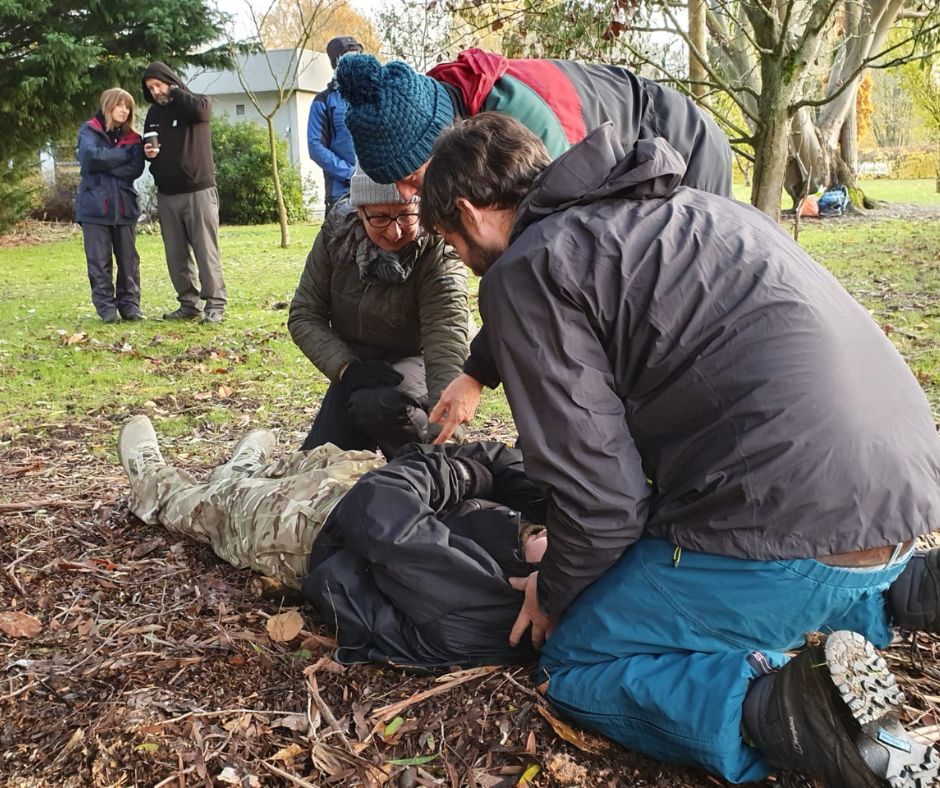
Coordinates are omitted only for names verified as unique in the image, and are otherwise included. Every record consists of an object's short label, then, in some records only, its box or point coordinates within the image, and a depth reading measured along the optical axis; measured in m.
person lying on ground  2.68
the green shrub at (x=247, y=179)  23.25
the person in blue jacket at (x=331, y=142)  8.98
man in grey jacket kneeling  2.04
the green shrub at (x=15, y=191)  18.14
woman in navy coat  9.30
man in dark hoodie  9.16
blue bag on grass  21.08
